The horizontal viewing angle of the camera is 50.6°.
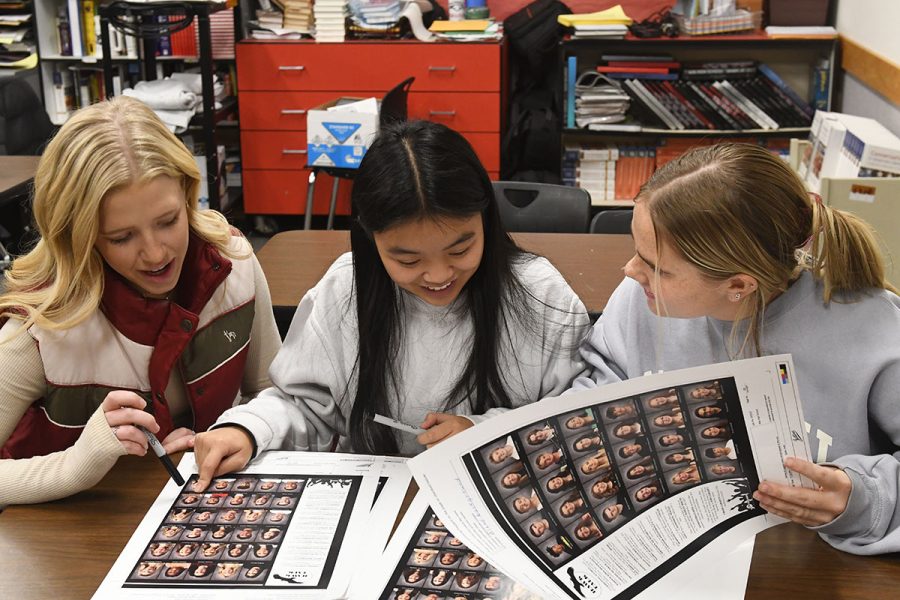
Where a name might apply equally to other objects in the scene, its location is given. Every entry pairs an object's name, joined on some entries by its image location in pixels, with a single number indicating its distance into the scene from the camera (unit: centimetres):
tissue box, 402
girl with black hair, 136
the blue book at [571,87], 434
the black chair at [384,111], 391
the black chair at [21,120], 392
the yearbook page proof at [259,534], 103
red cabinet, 440
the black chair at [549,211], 269
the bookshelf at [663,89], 430
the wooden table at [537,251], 216
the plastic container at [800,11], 430
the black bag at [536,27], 459
